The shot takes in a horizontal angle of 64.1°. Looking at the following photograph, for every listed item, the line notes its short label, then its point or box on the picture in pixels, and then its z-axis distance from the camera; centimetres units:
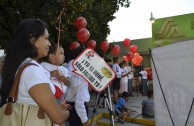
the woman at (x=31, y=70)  93
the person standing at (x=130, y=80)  746
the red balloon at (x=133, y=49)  780
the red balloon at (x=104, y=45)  559
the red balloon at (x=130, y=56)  751
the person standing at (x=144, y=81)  815
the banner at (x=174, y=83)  132
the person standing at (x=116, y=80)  616
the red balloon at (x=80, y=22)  427
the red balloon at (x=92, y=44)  491
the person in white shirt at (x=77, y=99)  228
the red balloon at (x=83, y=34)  415
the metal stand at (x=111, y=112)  236
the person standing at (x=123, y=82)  652
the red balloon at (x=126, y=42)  714
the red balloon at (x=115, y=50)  619
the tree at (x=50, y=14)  522
